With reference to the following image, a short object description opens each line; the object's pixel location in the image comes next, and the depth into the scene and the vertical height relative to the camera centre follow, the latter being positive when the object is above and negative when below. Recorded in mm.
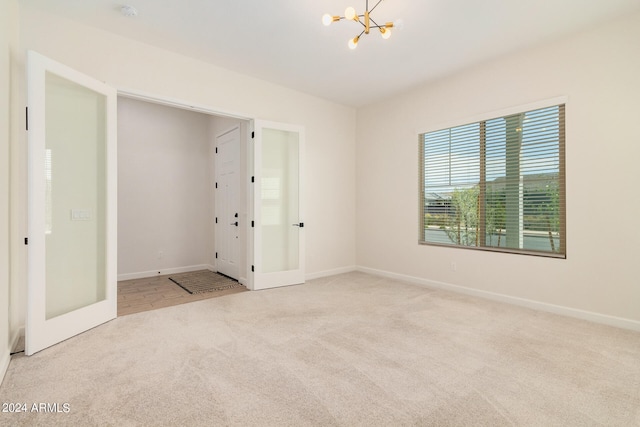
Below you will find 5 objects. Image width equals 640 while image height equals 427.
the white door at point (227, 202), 5344 +194
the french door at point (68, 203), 2555 +90
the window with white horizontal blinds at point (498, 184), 3645 +381
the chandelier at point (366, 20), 2348 +1574
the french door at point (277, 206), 4559 +107
